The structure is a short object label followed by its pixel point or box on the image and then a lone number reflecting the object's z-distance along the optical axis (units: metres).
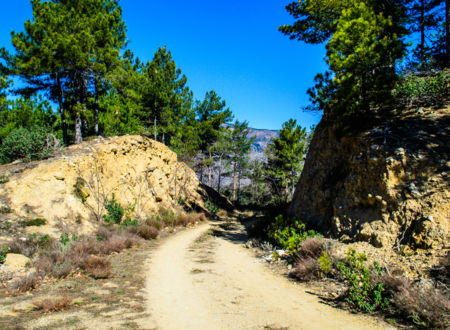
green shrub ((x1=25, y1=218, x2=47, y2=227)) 9.99
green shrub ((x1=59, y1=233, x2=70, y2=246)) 9.18
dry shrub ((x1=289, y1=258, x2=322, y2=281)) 6.75
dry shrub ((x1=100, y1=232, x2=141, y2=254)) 9.62
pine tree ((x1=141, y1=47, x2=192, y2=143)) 25.16
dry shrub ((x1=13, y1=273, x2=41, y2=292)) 5.91
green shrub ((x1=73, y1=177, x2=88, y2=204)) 13.06
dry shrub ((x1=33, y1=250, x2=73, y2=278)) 6.79
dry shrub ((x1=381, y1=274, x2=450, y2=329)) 3.95
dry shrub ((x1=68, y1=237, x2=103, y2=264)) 7.79
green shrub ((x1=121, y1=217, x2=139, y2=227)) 14.04
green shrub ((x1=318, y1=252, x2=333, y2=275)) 6.30
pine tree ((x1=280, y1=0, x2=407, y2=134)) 8.50
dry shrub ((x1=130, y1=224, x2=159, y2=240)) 12.91
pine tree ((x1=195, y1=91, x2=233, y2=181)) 32.00
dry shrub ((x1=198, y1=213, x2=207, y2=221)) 20.85
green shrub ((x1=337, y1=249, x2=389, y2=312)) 4.79
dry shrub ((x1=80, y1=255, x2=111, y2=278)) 7.05
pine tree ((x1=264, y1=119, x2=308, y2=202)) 29.27
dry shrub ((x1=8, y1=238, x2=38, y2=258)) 8.06
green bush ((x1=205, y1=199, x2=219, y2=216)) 25.66
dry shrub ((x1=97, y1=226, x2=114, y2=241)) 11.12
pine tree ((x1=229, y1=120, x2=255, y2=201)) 36.38
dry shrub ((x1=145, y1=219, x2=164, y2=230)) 14.98
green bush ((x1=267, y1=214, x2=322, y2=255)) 8.34
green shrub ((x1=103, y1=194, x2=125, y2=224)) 13.85
